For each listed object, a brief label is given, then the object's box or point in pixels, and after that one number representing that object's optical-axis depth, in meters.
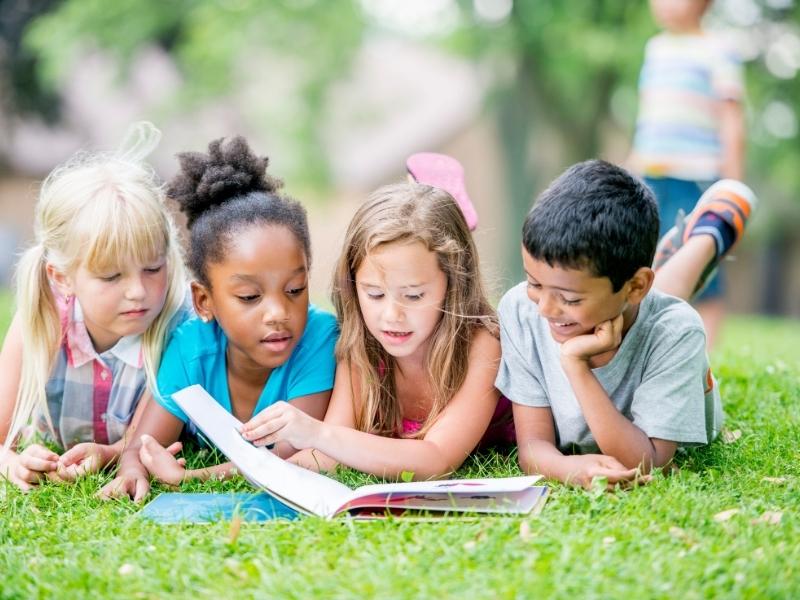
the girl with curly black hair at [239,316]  3.63
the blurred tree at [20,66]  19.67
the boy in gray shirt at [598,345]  3.22
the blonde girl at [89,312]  3.73
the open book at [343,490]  3.02
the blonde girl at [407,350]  3.47
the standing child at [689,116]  6.23
